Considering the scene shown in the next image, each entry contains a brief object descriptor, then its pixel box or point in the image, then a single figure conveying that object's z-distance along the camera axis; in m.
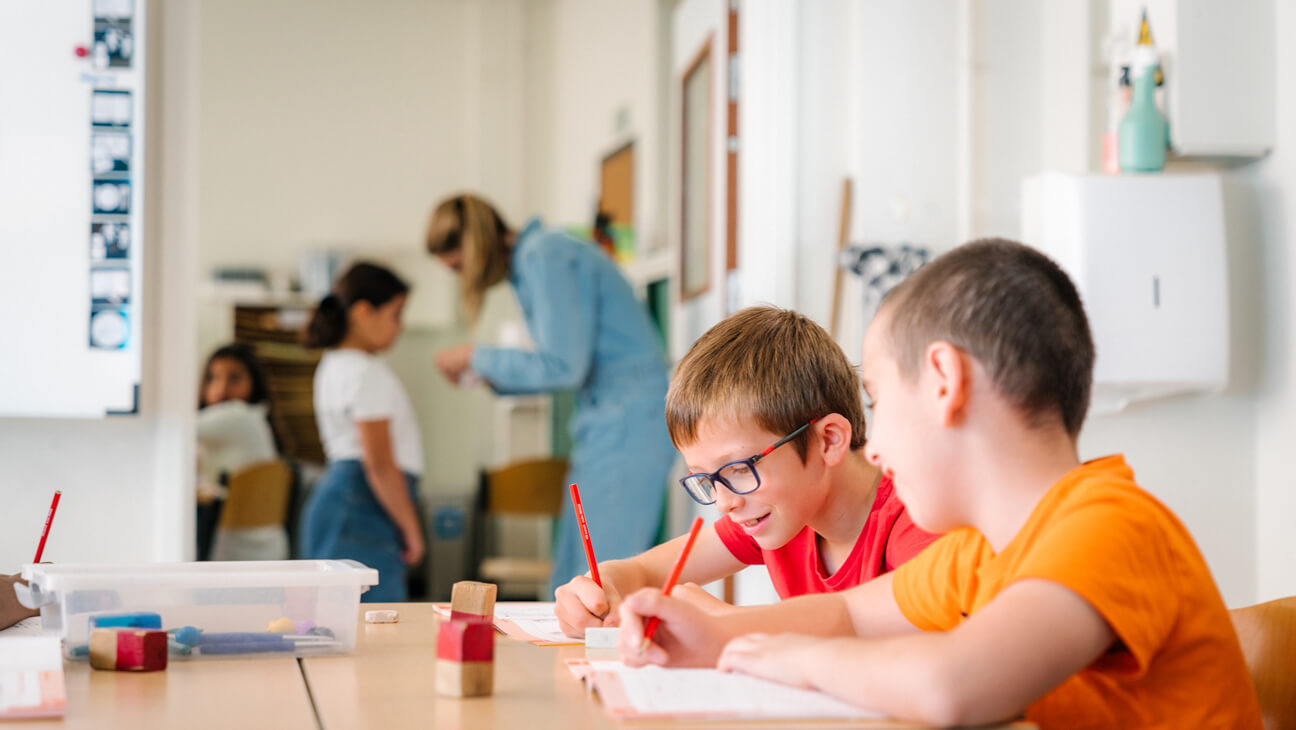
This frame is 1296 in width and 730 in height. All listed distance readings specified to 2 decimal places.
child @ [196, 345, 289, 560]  4.20
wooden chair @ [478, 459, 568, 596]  4.46
